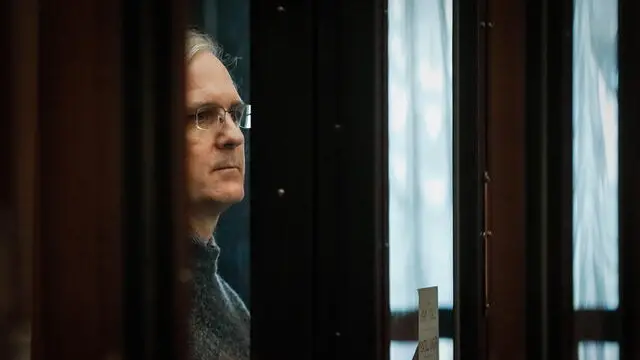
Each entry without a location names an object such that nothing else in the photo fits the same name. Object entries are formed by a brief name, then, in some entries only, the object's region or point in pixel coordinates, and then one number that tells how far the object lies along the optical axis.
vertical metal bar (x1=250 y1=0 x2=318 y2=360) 4.11
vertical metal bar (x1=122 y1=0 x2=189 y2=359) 3.83
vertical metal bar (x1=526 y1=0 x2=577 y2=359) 4.44
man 3.93
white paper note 4.30
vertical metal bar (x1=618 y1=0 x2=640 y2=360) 4.44
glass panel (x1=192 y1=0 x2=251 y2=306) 4.02
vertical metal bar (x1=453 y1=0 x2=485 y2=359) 4.38
